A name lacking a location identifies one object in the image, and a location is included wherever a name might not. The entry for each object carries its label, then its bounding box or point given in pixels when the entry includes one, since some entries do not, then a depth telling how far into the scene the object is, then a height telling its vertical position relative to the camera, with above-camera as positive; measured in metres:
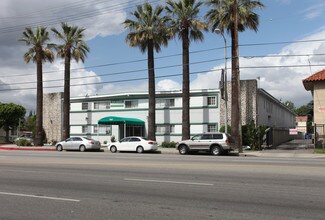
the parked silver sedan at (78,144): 34.81 -0.90
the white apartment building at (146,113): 40.59 +2.29
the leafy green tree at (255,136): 33.62 -0.28
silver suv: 27.94 -0.77
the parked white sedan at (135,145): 31.30 -0.90
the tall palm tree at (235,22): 31.50 +9.33
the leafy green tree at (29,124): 89.31 +2.26
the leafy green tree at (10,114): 60.84 +3.04
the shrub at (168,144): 37.88 -1.06
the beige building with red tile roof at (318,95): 34.19 +3.16
